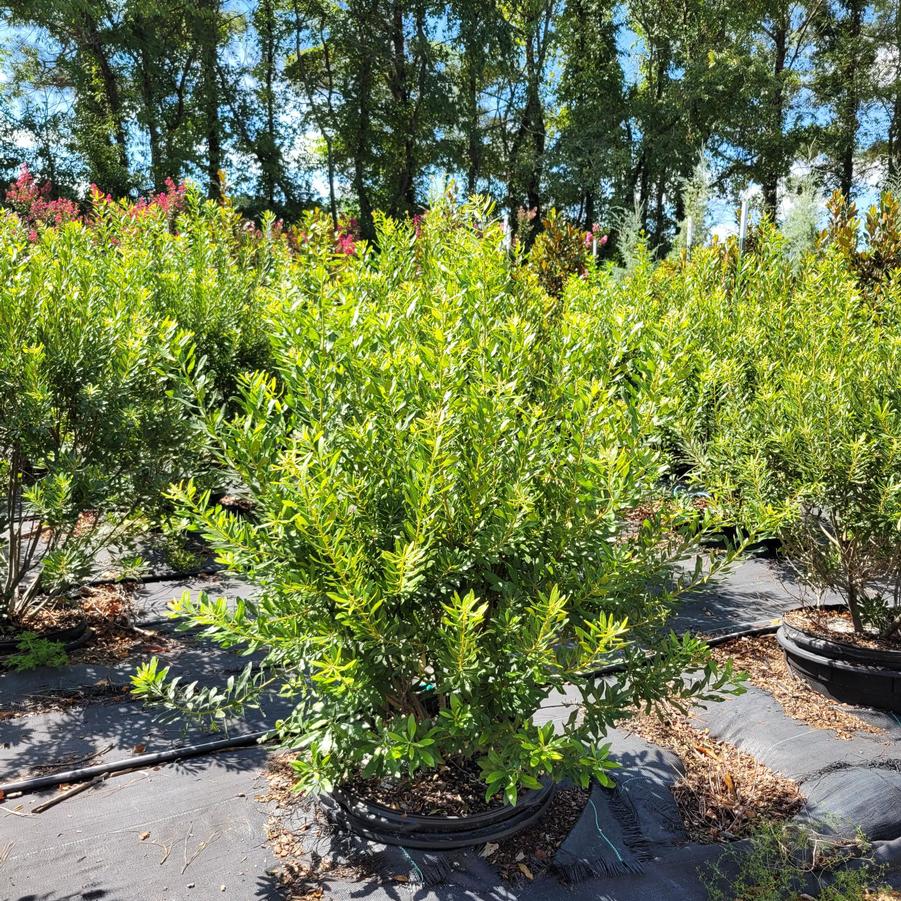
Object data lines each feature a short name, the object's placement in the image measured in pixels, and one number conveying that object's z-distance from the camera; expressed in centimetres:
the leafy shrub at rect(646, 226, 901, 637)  306
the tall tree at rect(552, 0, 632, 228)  2383
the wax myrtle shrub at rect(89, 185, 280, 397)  461
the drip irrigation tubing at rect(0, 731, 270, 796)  249
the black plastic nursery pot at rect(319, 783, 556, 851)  211
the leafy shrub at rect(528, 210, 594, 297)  943
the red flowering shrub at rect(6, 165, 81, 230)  879
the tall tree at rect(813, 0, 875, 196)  2358
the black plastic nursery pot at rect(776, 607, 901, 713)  319
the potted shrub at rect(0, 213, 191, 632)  302
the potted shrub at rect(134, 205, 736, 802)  174
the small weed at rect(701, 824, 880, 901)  211
